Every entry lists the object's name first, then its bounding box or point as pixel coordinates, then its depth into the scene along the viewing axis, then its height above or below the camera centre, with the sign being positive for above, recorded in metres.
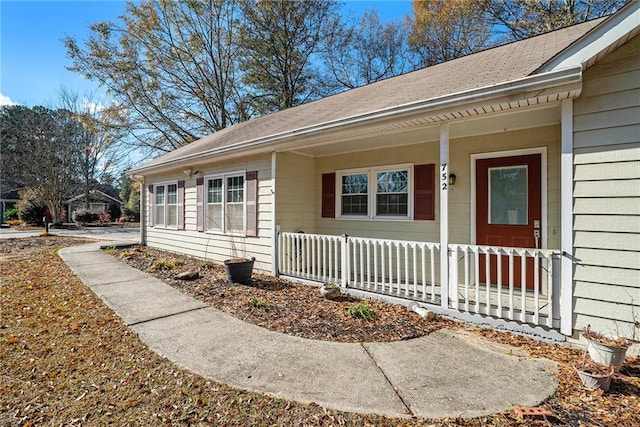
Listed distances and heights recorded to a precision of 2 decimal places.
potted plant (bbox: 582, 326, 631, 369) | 2.57 -1.18
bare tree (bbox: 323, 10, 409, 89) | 16.91 +9.30
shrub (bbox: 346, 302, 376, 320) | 4.03 -1.35
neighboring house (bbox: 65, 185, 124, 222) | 28.08 +0.85
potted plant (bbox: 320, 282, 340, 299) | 4.83 -1.28
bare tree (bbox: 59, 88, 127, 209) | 18.03 +4.76
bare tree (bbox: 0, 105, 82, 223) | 21.84 +4.12
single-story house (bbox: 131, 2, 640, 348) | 2.98 +0.53
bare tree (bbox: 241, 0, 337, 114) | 16.84 +9.37
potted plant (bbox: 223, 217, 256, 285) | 5.69 -1.11
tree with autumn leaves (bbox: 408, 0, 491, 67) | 13.29 +8.66
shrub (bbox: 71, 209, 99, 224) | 23.19 -0.42
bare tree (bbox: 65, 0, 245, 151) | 16.97 +8.51
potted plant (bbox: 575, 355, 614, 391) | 2.41 -1.30
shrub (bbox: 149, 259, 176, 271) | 7.09 -1.28
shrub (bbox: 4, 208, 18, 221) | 24.03 -0.31
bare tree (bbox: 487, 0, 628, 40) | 11.07 +7.75
